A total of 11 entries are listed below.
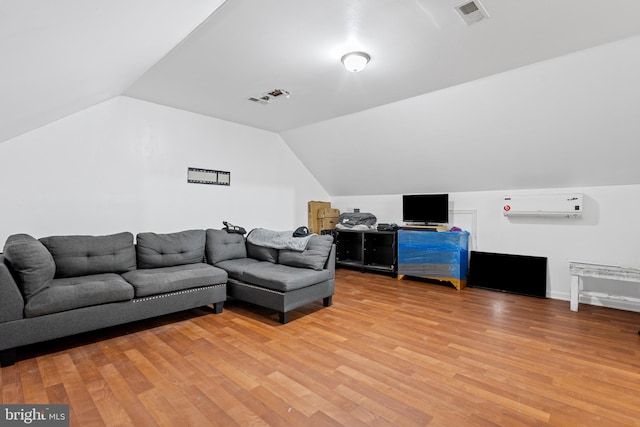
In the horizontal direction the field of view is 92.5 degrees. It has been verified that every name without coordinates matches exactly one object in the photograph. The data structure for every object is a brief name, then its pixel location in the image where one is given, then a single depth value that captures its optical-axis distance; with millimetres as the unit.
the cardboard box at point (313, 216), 6172
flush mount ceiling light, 2746
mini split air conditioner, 3928
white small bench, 3271
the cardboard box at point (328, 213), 6266
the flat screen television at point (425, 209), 4984
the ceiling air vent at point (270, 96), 3748
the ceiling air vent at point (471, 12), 2080
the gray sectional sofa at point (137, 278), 2320
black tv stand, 5445
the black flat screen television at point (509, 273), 4180
